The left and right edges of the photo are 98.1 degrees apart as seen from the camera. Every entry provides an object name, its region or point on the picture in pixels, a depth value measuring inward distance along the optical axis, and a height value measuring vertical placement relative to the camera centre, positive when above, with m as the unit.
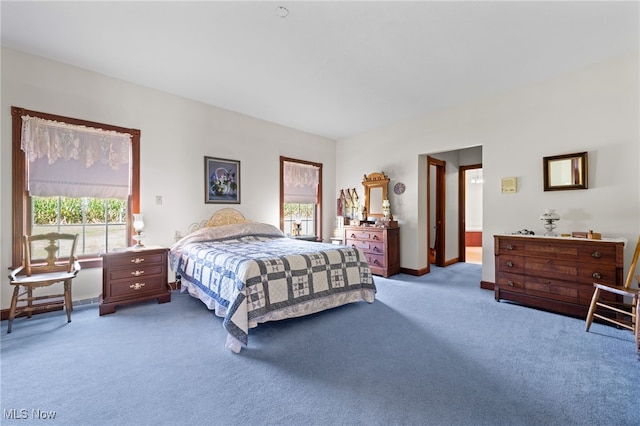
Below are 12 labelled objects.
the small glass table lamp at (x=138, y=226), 3.64 -0.16
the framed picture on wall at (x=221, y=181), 4.59 +0.56
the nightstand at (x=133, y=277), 3.21 -0.77
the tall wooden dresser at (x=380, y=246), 5.08 -0.63
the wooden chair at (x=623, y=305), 2.43 -0.91
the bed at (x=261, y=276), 2.54 -0.69
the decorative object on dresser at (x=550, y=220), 3.46 -0.09
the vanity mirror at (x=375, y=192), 5.64 +0.45
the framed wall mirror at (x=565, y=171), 3.42 +0.53
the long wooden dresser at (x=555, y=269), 2.92 -0.65
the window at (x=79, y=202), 3.12 +0.15
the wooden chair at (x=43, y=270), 2.79 -0.62
